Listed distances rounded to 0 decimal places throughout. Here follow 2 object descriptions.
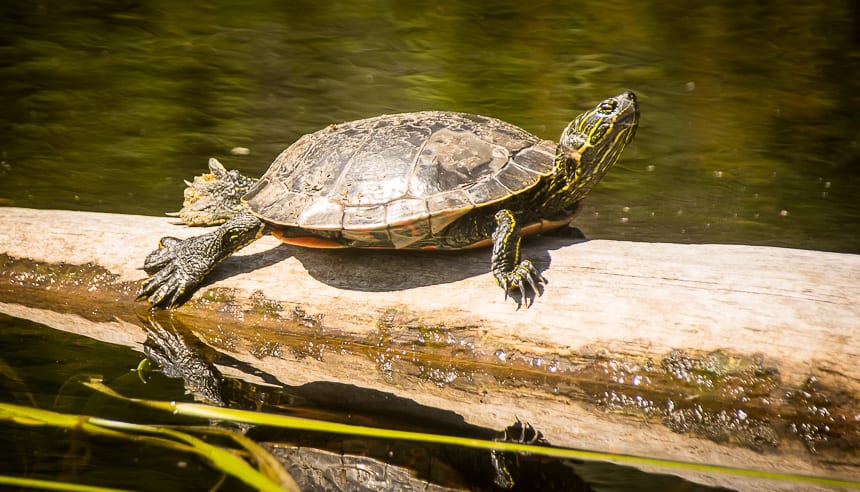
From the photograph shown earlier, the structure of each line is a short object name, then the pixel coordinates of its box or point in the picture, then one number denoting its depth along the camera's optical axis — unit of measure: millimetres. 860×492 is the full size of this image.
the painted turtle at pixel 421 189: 6395
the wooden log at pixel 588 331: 5156
